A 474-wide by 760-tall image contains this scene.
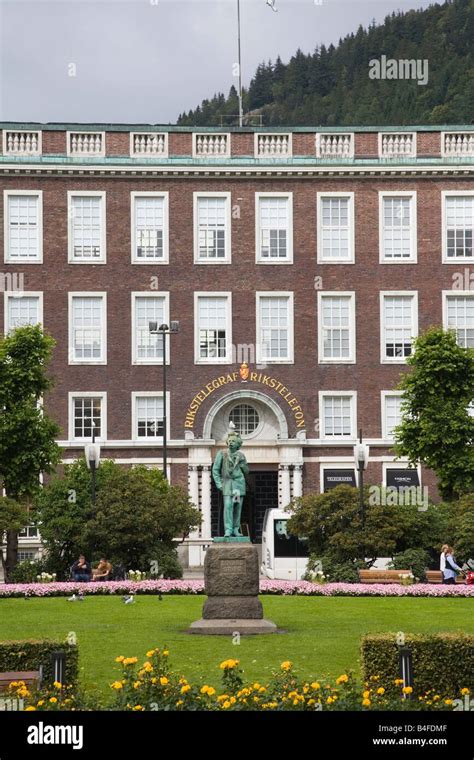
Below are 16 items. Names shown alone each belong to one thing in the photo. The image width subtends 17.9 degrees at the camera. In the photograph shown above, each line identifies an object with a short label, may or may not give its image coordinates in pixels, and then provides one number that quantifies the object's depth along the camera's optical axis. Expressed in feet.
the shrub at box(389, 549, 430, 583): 150.20
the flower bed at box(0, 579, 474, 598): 131.03
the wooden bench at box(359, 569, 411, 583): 142.41
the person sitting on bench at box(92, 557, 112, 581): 143.95
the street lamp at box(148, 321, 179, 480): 196.13
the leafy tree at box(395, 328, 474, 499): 180.75
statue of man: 104.26
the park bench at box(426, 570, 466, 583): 146.72
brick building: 222.07
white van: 182.60
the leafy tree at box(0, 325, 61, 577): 169.07
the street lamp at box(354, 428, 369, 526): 151.33
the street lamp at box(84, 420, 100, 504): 152.46
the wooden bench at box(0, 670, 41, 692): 65.21
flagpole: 227.69
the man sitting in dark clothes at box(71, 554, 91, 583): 144.05
